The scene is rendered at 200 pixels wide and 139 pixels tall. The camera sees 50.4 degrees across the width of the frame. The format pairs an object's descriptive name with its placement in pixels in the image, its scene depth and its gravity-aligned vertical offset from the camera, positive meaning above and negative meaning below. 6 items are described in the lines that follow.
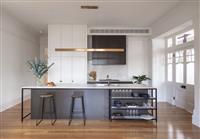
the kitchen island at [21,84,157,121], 5.29 -0.74
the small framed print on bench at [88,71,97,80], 8.18 -0.11
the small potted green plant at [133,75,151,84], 7.25 -0.21
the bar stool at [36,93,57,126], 5.14 -0.80
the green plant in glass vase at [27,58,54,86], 5.41 +0.09
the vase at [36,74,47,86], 5.56 -0.26
